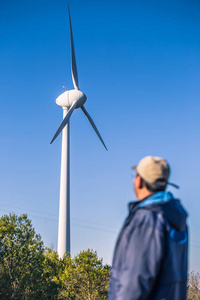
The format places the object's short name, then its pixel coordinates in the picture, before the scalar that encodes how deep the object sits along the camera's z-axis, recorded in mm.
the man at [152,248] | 3508
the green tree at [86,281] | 46594
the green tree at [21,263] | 37438
